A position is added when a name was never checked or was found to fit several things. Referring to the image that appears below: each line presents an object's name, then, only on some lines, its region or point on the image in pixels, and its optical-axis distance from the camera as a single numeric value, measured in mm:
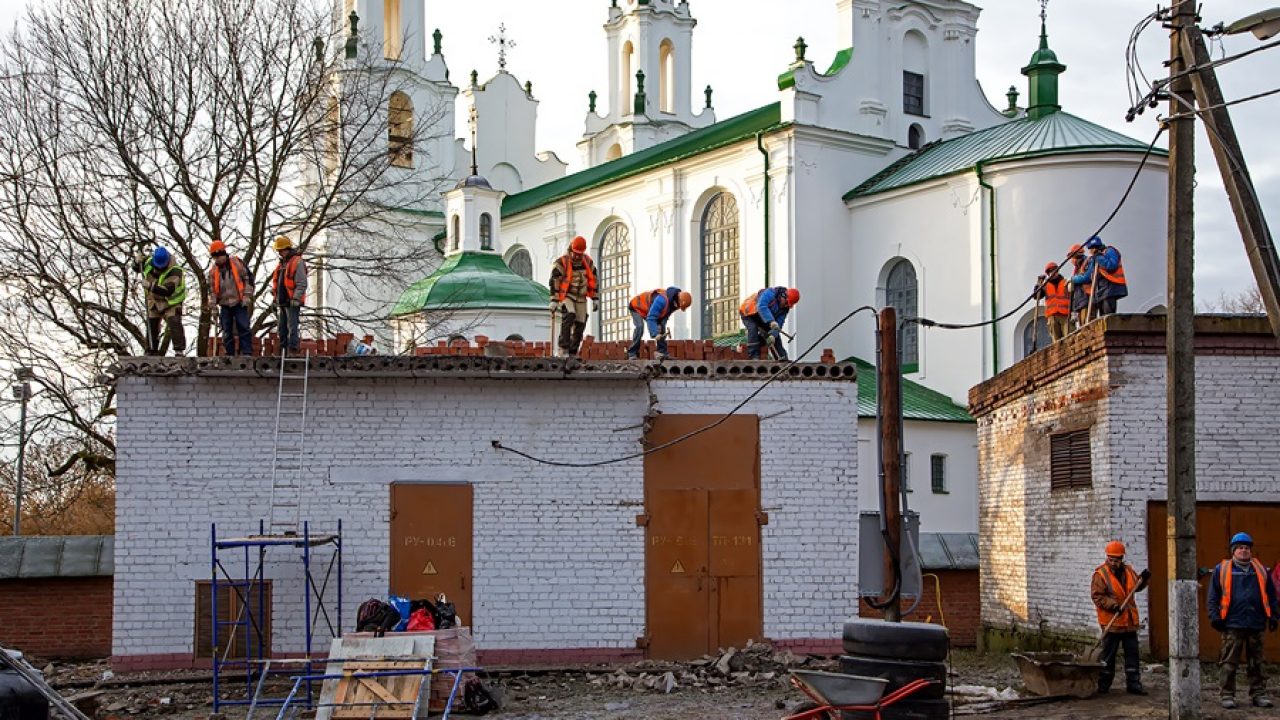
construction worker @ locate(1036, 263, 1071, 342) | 23203
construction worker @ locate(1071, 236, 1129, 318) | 20875
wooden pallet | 15078
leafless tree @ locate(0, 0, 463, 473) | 27516
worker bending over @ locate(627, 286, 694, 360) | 20639
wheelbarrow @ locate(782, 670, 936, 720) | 12695
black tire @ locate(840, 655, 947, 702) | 13398
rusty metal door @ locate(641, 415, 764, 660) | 18578
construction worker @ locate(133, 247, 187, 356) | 19266
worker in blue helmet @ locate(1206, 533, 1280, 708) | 15406
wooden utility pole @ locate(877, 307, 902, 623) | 15445
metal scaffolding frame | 16844
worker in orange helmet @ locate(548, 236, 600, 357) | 19938
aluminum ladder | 18156
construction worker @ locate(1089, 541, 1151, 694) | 15688
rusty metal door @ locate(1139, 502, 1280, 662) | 17859
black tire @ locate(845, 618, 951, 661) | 13453
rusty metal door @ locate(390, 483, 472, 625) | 18359
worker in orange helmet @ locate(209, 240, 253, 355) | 18938
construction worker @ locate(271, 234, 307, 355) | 18875
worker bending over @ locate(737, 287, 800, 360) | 19859
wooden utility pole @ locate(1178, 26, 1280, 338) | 14141
